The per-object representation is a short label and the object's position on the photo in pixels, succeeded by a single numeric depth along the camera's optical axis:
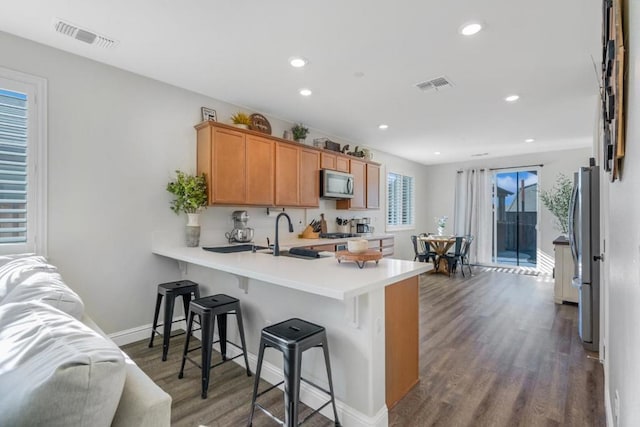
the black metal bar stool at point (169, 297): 2.73
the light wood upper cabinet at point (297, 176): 4.18
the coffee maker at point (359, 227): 5.89
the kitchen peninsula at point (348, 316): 1.78
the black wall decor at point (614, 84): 0.99
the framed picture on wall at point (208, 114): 3.65
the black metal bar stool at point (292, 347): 1.65
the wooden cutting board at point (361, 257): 2.06
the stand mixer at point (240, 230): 3.83
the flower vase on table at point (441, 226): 7.29
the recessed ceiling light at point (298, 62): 2.82
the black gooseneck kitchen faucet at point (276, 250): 2.69
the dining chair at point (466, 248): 6.48
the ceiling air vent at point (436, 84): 3.28
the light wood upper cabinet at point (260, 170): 3.77
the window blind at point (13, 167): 2.47
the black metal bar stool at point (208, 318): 2.19
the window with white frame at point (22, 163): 2.48
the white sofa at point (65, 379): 0.67
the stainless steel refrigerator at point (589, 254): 2.88
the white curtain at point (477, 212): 7.63
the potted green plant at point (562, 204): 5.25
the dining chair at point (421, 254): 6.63
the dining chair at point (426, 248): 6.65
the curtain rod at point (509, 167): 7.08
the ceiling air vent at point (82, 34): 2.35
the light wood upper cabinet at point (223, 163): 3.42
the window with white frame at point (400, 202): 7.18
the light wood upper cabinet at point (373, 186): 5.91
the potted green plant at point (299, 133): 4.58
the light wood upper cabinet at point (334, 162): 4.89
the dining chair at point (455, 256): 6.34
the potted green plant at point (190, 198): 3.28
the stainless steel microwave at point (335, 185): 4.78
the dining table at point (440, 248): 6.50
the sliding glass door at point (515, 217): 7.29
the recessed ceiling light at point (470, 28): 2.31
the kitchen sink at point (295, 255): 2.60
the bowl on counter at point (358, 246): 2.12
